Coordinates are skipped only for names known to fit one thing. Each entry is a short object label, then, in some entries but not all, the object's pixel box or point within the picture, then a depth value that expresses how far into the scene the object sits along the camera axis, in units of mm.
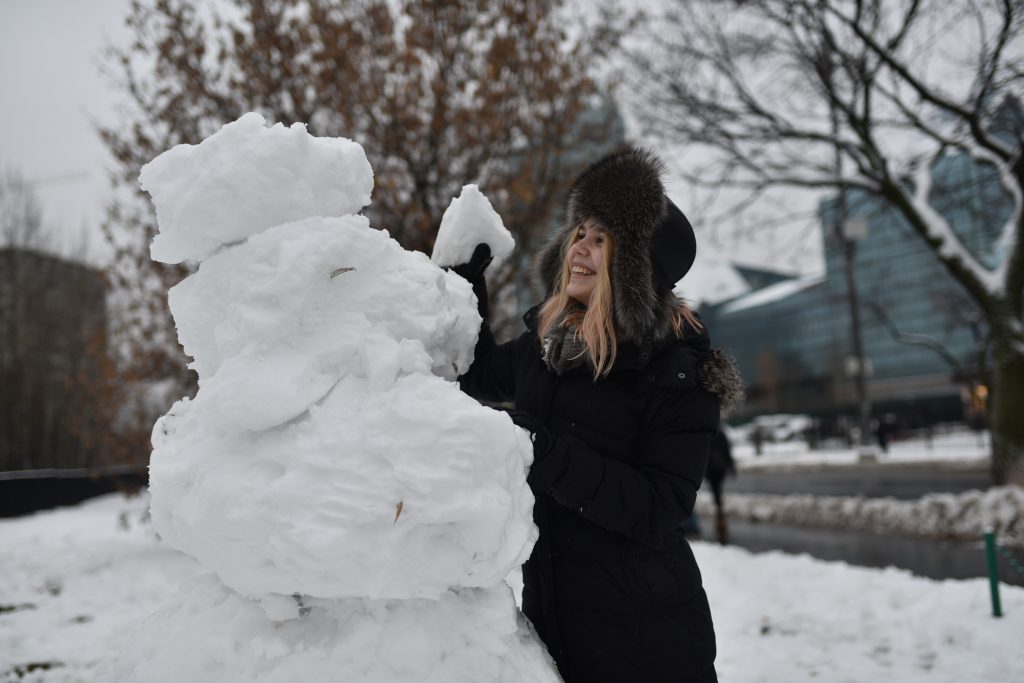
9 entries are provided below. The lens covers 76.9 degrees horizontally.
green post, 4641
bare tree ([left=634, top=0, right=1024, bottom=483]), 8875
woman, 1699
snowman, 1399
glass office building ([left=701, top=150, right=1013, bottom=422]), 11219
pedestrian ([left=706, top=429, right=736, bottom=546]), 8609
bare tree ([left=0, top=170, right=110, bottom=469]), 18250
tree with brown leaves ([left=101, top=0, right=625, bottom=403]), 6277
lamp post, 14047
